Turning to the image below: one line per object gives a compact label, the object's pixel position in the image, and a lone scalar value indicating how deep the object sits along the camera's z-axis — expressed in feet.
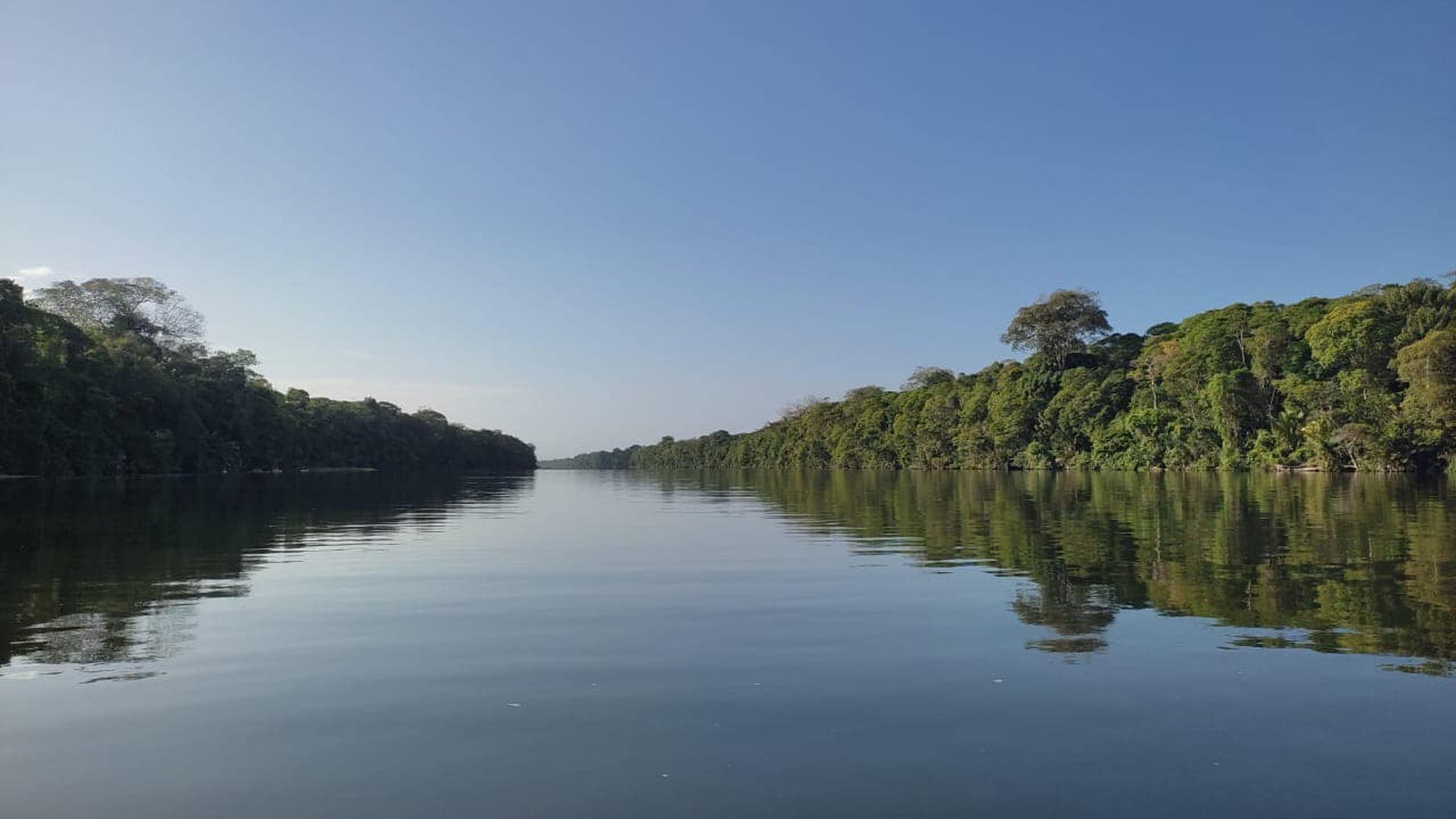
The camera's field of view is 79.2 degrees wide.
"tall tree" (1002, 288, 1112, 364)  411.75
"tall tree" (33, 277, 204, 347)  328.29
